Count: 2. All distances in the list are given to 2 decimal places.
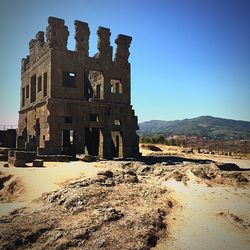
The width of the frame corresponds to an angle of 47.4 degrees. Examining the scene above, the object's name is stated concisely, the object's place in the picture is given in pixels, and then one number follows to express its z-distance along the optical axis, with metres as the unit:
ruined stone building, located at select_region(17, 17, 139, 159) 20.81
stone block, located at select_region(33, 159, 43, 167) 15.00
